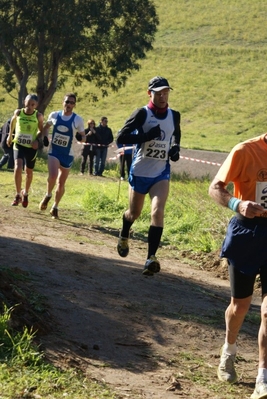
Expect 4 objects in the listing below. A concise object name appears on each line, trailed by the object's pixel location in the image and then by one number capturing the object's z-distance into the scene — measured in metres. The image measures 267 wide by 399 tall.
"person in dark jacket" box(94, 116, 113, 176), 27.36
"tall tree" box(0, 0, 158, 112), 34.59
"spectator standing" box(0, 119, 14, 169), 23.07
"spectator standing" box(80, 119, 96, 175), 27.38
